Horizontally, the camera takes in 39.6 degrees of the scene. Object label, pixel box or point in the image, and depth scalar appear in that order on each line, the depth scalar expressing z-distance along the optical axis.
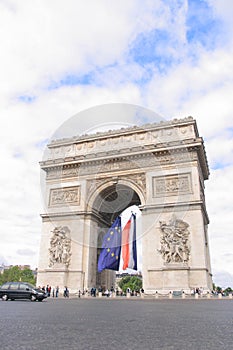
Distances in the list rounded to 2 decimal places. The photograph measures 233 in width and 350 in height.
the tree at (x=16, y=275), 60.40
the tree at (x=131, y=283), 71.12
